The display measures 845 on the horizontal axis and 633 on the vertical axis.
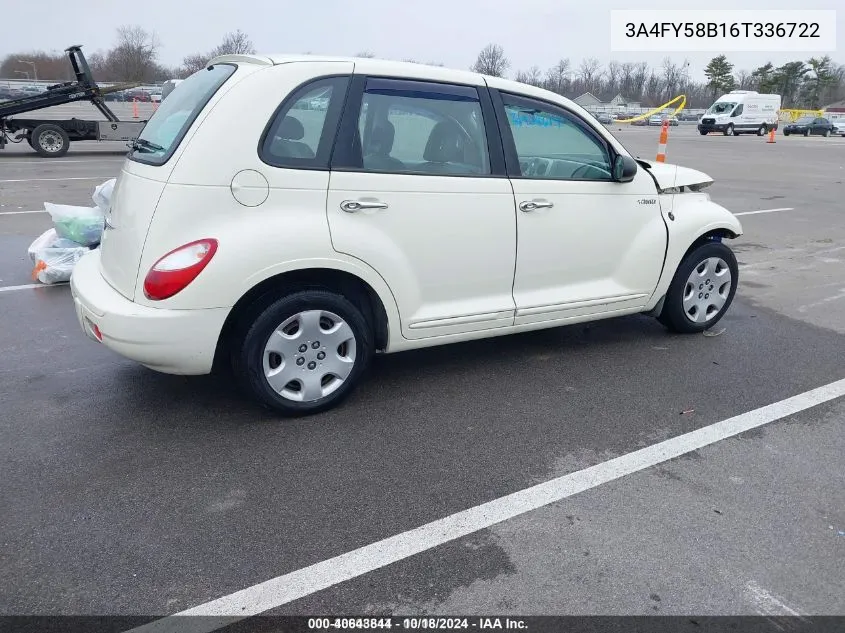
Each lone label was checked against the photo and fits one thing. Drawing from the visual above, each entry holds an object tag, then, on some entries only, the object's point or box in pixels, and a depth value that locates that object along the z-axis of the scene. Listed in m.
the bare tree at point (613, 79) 101.98
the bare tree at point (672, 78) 102.81
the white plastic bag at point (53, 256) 6.31
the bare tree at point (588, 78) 94.85
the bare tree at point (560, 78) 86.29
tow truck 16.44
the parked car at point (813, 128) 46.92
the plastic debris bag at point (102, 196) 6.16
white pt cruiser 3.38
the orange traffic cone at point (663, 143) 9.83
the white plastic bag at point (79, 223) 6.41
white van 42.19
